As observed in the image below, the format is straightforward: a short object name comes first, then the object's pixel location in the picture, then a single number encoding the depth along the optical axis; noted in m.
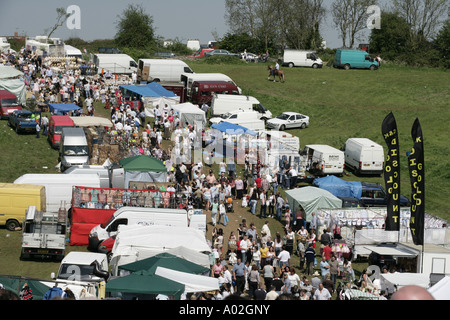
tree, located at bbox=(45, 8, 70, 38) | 81.31
